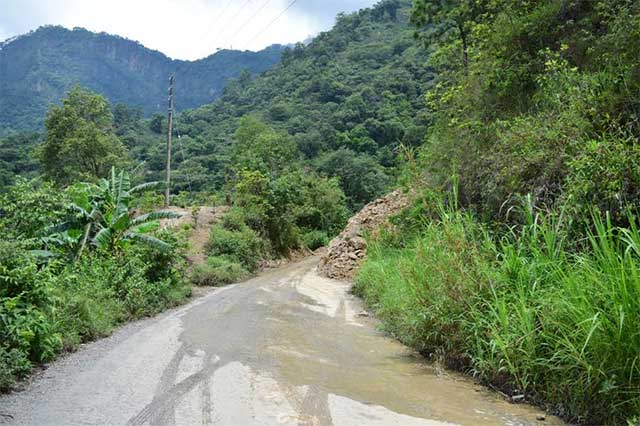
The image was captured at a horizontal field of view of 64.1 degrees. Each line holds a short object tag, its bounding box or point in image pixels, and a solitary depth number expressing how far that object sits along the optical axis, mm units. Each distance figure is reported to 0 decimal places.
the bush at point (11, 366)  5988
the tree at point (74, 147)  31422
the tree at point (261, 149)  35594
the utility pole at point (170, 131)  27609
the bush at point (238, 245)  25688
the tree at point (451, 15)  16578
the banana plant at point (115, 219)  14594
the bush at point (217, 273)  20781
